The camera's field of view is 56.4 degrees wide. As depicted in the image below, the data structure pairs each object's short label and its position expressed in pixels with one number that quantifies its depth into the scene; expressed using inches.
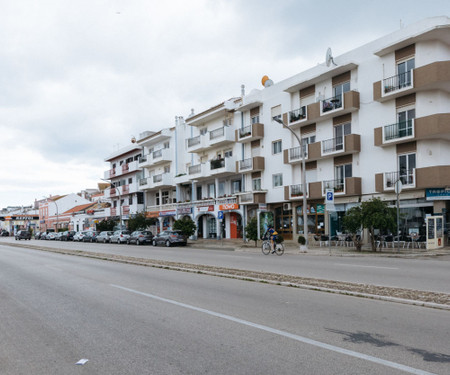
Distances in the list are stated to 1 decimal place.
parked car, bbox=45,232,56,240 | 2518.7
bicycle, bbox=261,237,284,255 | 918.4
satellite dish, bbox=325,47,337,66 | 1200.2
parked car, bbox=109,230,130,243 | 1755.2
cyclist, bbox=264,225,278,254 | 923.4
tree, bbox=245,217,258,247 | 1208.8
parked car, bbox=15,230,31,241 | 2496.3
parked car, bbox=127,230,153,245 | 1606.8
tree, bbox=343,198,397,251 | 838.5
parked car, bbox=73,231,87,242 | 2162.9
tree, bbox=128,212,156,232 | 1921.8
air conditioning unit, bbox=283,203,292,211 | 1344.2
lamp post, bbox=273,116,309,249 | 976.9
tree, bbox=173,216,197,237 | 1484.5
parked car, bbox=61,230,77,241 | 2322.0
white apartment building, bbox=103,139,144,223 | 2249.0
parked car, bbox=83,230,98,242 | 2042.3
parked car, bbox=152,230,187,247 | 1433.3
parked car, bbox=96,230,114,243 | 1914.1
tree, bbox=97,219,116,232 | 2277.3
